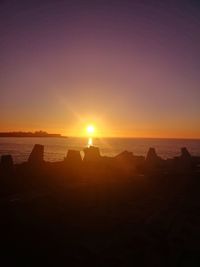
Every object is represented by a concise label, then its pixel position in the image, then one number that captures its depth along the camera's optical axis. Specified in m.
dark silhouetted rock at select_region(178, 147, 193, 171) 15.65
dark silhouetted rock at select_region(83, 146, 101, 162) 15.32
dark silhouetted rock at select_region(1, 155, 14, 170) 11.42
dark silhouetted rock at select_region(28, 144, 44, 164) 13.07
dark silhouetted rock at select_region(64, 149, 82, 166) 14.32
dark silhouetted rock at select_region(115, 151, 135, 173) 15.15
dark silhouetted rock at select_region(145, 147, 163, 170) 17.04
